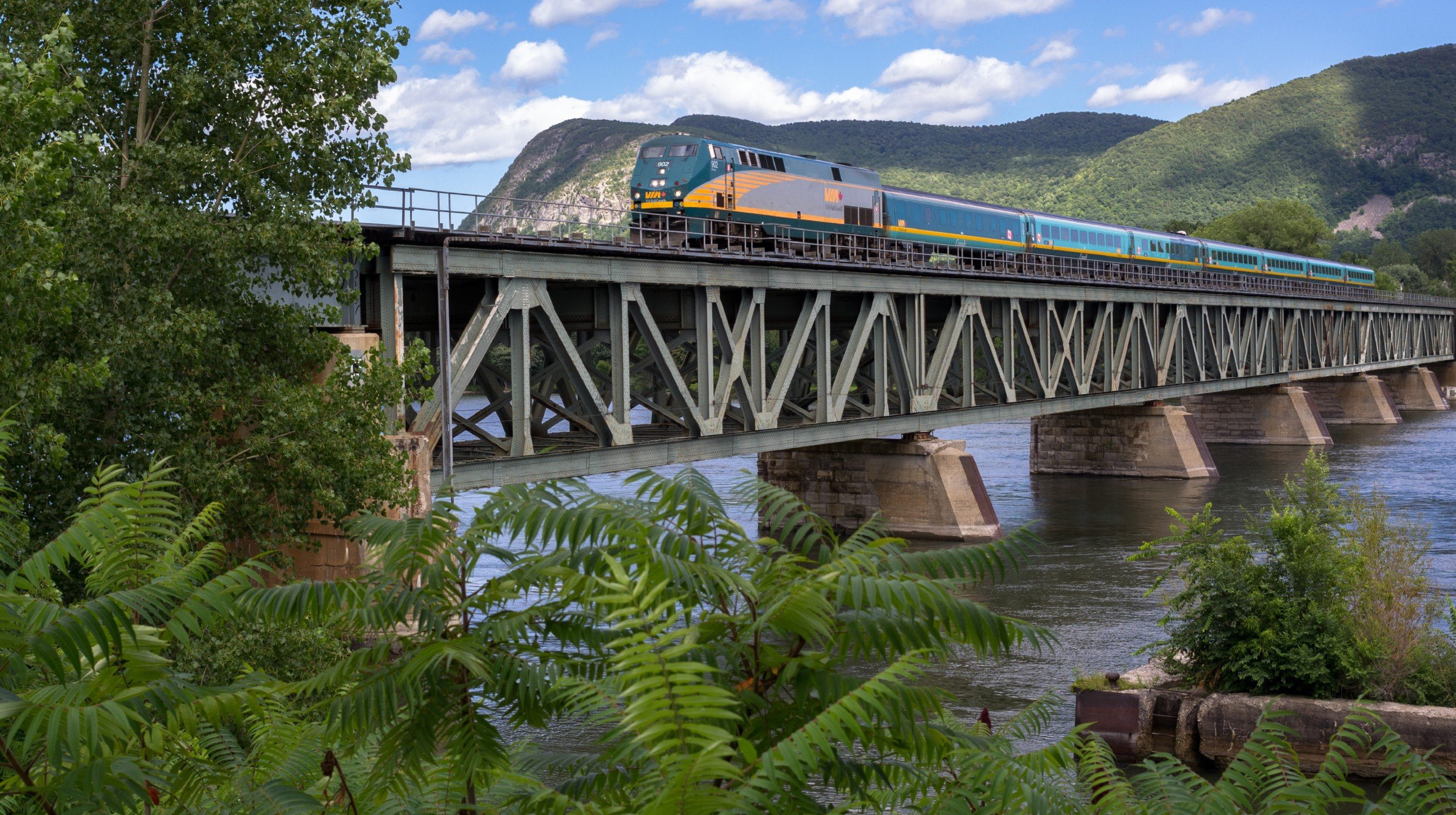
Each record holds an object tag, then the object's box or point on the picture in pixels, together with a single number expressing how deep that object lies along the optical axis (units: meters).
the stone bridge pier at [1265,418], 77.69
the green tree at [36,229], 13.52
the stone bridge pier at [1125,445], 60.22
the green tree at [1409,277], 182.07
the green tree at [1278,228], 169.12
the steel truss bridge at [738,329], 25.89
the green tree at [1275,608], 19.75
